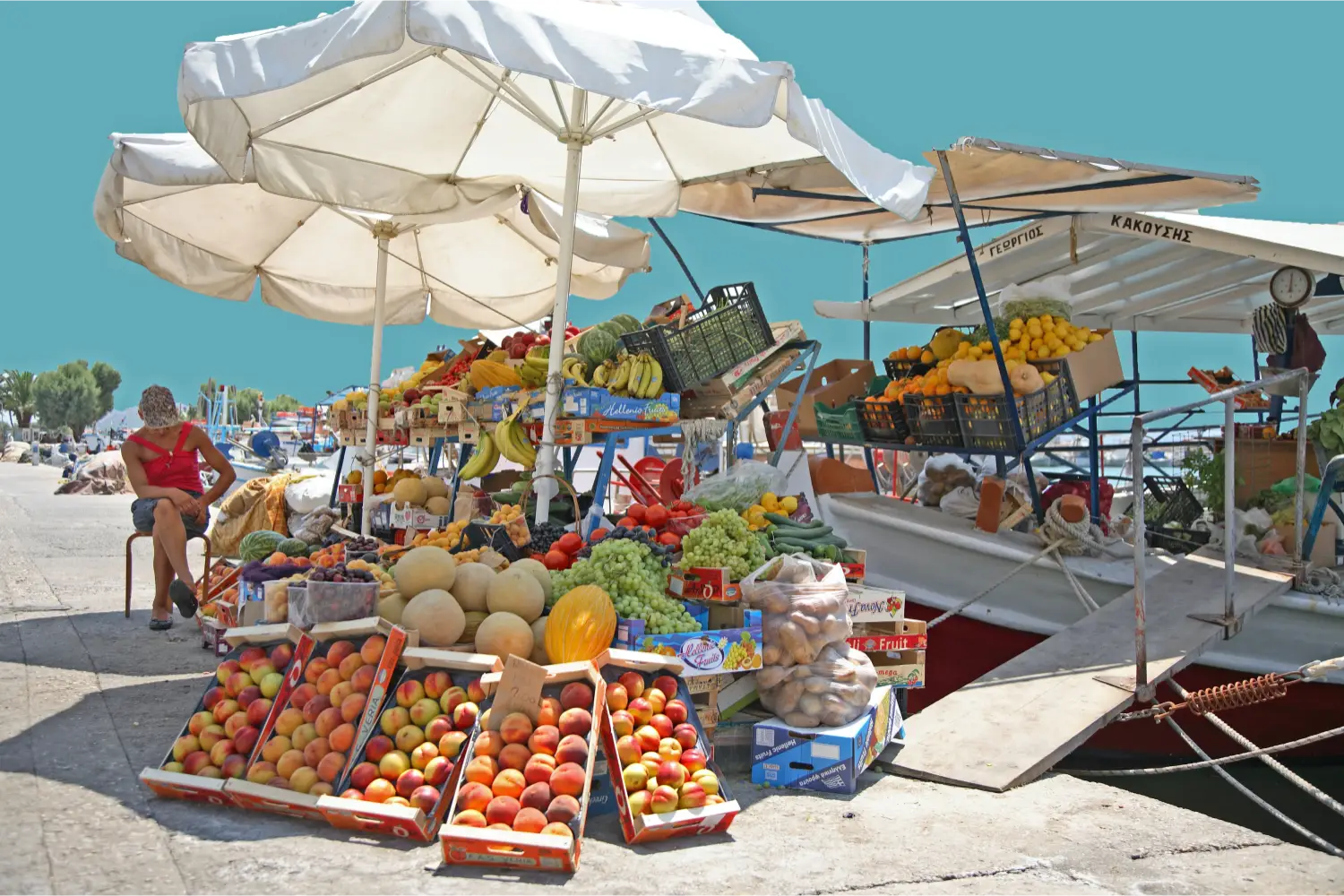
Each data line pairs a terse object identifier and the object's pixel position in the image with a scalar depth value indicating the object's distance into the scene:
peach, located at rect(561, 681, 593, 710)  3.76
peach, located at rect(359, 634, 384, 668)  3.90
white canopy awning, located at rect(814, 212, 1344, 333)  6.79
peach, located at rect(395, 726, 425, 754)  3.73
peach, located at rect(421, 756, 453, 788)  3.63
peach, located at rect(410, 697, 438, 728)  3.81
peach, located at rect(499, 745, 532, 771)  3.57
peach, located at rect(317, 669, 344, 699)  3.92
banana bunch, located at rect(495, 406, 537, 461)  6.61
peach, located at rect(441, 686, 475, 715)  3.81
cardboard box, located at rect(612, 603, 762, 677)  4.36
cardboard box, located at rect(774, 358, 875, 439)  9.12
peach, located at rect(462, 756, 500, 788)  3.50
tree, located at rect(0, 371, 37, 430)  84.12
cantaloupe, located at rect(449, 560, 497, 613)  4.40
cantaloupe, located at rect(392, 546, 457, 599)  4.35
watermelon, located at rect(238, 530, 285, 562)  7.27
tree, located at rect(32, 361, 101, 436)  82.38
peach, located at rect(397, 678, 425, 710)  3.83
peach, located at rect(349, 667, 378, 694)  3.84
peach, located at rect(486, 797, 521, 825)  3.37
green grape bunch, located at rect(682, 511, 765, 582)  4.71
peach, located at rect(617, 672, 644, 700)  3.97
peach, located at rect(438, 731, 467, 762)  3.67
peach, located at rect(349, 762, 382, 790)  3.62
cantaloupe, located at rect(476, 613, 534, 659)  4.12
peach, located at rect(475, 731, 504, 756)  3.59
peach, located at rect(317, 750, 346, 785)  3.66
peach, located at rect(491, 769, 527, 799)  3.48
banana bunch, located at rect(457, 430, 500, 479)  7.14
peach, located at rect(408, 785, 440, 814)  3.54
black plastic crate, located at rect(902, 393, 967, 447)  7.45
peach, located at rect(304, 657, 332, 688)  4.00
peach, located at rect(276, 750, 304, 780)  3.70
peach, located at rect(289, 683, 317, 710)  3.95
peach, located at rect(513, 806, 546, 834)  3.34
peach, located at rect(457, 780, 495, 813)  3.41
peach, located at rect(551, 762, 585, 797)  3.48
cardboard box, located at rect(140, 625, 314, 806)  3.72
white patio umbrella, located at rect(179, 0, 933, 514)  4.25
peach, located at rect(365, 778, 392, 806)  3.57
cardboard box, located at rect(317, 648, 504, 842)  3.47
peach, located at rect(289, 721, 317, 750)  3.80
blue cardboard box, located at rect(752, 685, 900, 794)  4.29
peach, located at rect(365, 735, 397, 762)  3.70
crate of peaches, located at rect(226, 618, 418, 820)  3.66
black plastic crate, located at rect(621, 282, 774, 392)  6.28
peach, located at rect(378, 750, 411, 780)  3.66
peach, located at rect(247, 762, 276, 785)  3.72
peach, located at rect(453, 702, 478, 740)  3.77
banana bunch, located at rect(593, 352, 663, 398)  6.09
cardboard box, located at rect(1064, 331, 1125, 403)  7.16
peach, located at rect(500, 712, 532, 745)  3.63
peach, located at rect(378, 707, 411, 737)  3.78
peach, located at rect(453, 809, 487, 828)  3.34
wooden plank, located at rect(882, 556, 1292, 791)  4.69
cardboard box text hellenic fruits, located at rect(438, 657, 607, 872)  3.24
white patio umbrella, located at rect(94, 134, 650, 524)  7.66
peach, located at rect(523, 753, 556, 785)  3.52
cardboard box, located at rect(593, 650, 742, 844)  3.58
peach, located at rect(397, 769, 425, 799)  3.60
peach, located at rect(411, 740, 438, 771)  3.68
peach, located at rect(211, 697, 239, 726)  3.99
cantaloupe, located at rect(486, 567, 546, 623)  4.37
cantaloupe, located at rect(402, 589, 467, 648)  4.13
